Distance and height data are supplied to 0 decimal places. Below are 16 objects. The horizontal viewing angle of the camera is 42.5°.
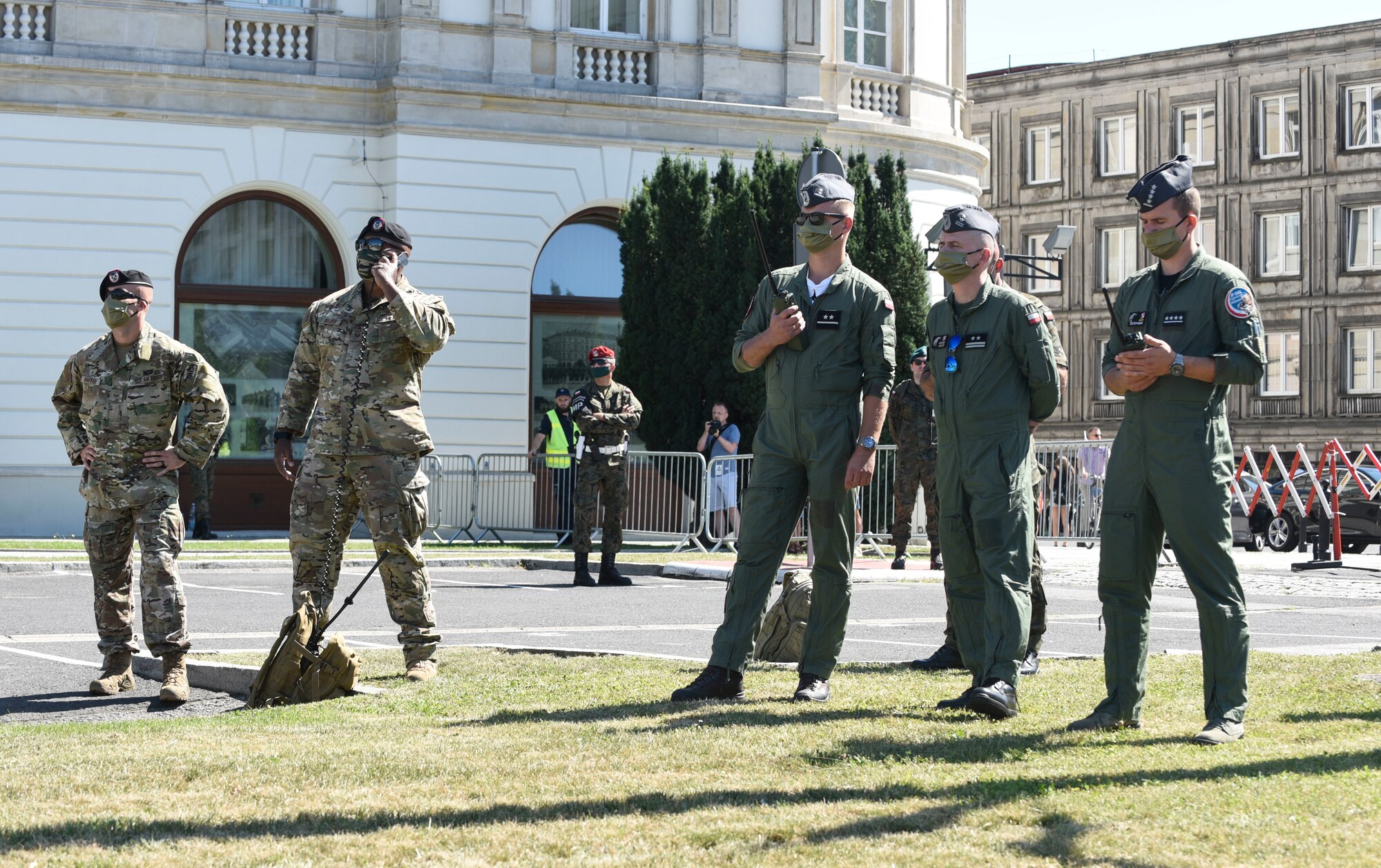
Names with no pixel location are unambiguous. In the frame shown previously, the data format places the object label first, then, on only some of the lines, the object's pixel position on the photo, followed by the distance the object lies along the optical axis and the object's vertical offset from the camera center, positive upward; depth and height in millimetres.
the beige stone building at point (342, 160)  23734 +4216
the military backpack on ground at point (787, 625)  8703 -801
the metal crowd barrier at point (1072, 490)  20531 -290
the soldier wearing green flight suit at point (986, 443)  6945 +86
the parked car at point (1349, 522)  26234 -821
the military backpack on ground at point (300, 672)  7621 -922
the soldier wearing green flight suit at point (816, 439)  7367 +99
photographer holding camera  21062 -88
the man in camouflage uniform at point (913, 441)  16922 +225
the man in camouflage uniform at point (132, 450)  8406 +32
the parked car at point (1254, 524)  27109 -908
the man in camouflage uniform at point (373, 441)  8250 +81
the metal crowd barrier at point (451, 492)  23688 -438
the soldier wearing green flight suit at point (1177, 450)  6281 +59
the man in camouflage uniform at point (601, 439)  15969 +197
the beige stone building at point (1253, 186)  52438 +8760
